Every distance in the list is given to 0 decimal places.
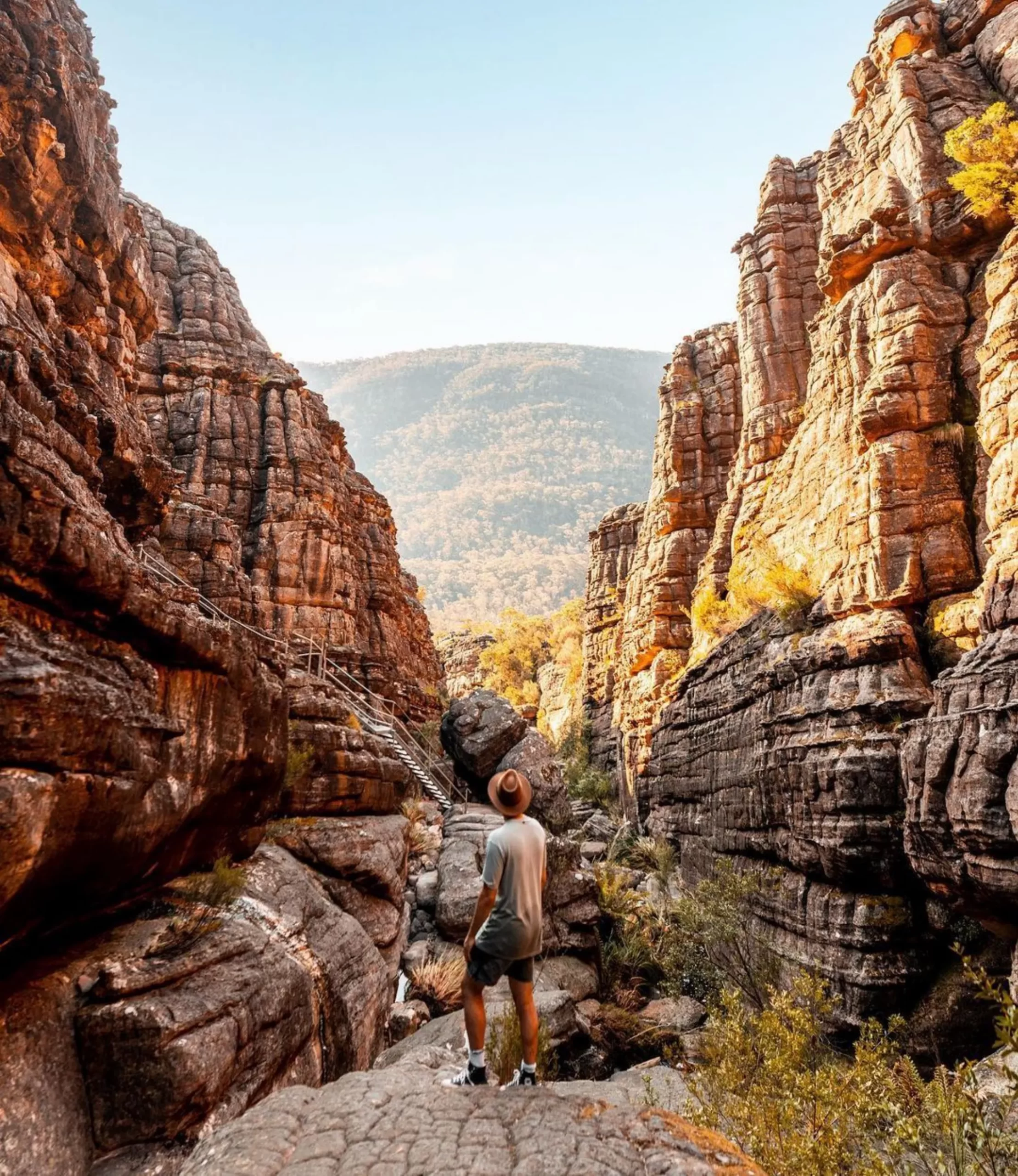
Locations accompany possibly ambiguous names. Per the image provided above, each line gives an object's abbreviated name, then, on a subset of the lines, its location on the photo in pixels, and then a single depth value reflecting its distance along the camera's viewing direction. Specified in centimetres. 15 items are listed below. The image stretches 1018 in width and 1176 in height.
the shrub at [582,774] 3828
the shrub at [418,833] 1476
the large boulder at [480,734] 1927
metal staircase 1521
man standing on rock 423
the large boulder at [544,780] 1833
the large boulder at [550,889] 1246
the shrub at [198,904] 531
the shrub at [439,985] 1030
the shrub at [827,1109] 421
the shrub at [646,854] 2234
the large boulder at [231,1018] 424
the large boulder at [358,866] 870
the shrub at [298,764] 912
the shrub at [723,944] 1416
